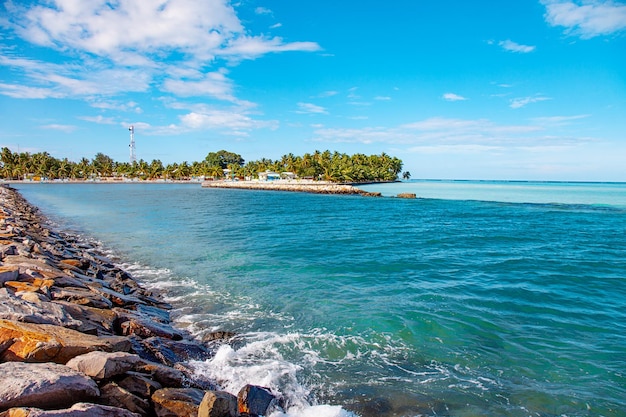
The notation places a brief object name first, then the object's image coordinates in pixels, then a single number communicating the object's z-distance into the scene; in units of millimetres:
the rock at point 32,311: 6293
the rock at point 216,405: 5117
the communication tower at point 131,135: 196750
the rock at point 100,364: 5184
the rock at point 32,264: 10715
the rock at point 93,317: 7336
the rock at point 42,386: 4262
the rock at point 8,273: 9001
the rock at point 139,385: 5418
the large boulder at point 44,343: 5262
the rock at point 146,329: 8297
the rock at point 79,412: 4004
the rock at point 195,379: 6734
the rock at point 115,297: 10344
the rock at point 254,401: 6094
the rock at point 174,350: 7523
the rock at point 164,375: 6090
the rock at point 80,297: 8859
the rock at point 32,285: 8594
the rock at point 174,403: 5371
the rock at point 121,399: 4969
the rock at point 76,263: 14331
